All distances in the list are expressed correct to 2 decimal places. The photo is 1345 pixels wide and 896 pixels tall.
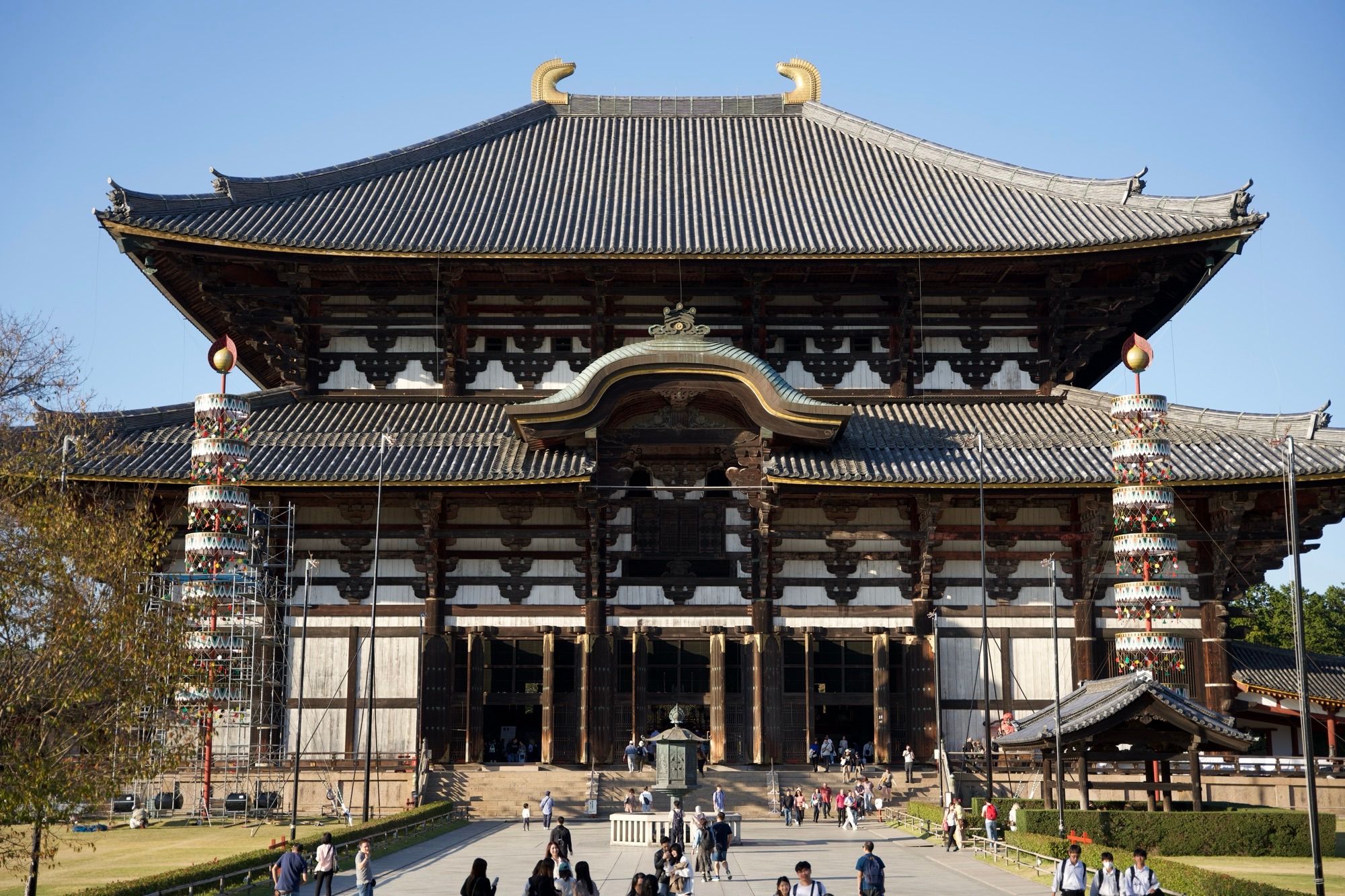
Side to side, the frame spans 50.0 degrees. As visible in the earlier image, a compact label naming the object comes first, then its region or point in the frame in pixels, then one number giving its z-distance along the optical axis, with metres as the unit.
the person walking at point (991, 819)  33.03
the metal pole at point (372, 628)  38.41
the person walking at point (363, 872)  23.61
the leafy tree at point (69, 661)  22.62
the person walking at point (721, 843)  28.47
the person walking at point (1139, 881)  20.81
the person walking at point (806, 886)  18.20
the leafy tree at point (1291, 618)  83.19
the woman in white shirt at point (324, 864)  24.66
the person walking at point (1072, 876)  22.30
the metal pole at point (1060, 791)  31.62
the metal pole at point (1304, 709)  24.95
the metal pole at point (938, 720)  41.25
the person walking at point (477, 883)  19.28
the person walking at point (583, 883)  19.17
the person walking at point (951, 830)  33.41
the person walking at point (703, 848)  28.17
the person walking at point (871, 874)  21.97
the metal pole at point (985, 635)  36.97
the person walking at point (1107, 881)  21.00
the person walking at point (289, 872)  23.61
